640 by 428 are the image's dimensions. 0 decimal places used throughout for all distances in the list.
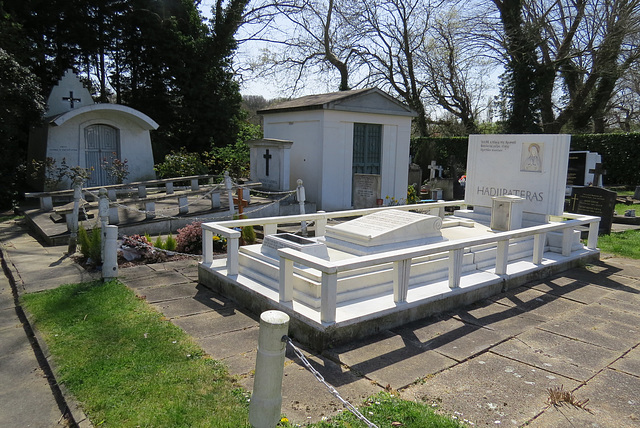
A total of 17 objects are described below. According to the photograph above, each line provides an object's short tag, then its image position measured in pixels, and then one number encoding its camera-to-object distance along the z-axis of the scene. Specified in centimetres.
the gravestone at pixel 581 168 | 1540
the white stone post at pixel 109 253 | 657
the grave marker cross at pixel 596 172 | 1524
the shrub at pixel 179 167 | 1712
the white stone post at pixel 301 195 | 1067
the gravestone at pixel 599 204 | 1120
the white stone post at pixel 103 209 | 751
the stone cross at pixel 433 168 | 2153
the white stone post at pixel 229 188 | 1037
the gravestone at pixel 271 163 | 1291
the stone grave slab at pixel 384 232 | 629
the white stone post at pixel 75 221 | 862
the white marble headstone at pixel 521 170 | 818
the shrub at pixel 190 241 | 870
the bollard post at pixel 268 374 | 277
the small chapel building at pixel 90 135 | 1570
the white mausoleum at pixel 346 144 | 1352
